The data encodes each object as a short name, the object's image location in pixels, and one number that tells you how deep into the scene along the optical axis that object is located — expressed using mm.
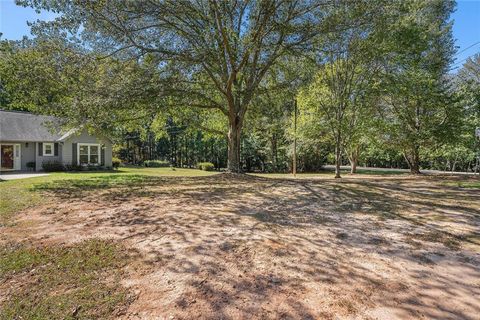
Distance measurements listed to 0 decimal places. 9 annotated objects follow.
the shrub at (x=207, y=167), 31469
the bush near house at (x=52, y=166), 19256
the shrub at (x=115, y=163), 25086
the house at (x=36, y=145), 18891
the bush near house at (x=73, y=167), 20078
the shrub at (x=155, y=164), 35403
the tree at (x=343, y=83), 12648
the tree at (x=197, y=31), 9305
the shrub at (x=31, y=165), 19469
